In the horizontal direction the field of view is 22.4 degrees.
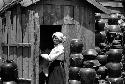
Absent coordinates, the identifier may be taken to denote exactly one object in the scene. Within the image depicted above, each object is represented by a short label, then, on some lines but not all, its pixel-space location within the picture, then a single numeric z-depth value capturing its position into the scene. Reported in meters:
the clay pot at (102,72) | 11.56
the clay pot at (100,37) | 12.09
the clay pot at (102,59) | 11.72
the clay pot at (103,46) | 11.98
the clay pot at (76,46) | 10.12
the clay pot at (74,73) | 10.50
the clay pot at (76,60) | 10.45
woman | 7.75
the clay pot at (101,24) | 12.21
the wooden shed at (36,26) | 7.70
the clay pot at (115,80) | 11.43
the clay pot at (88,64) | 10.49
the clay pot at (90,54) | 10.38
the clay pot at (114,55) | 11.45
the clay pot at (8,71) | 8.52
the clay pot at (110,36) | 12.07
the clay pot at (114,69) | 11.47
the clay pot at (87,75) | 10.37
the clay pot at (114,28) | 12.09
